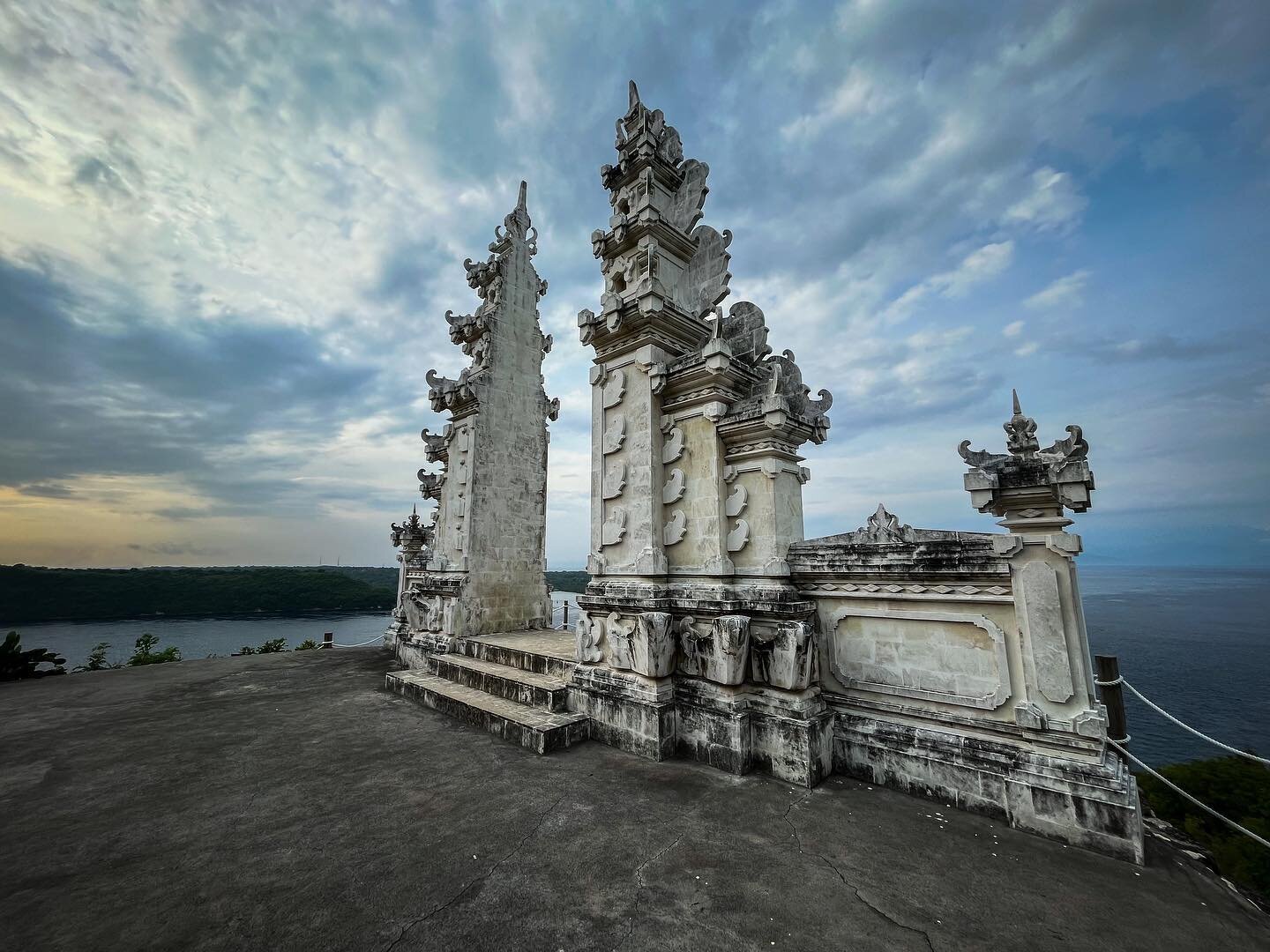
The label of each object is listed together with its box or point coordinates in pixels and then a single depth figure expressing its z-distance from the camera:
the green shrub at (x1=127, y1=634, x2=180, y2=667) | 12.27
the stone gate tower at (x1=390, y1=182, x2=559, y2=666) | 10.52
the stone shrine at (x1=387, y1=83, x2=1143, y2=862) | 4.25
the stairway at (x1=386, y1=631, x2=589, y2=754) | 6.00
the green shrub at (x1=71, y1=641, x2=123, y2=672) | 11.30
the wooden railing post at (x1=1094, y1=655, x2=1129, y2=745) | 4.84
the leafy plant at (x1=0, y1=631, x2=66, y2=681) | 9.80
